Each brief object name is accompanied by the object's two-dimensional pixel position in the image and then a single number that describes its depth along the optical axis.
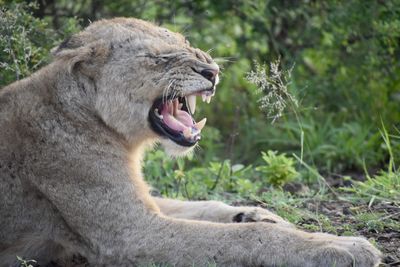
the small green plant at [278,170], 14.03
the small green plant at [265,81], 11.47
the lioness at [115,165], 9.79
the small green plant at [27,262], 10.10
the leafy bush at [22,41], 12.85
